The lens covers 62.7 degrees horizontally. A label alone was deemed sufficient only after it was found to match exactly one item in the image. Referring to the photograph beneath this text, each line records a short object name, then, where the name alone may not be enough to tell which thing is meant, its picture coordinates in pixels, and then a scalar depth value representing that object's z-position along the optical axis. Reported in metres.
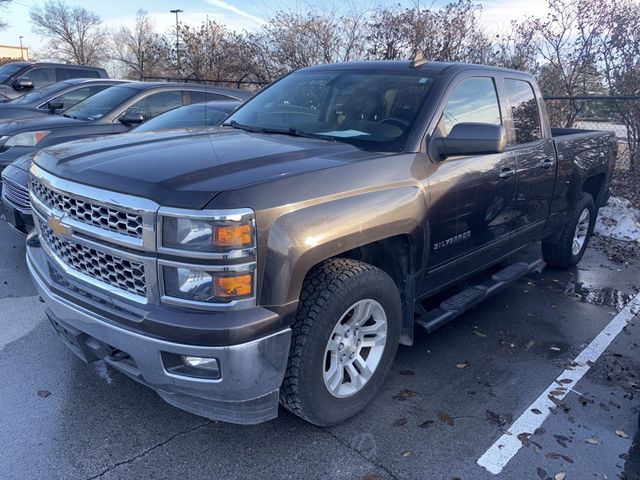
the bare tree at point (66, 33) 54.25
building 72.94
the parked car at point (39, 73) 12.70
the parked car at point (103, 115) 6.56
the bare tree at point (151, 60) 20.09
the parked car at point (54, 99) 8.66
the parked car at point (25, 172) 4.64
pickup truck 2.26
